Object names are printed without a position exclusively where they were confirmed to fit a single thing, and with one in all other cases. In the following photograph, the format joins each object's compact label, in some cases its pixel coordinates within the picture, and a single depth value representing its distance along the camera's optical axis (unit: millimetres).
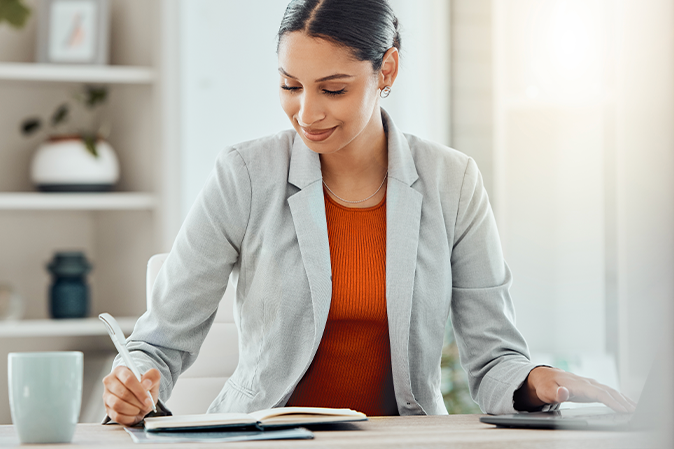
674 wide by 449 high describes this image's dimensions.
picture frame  3776
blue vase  3710
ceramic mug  2217
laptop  1359
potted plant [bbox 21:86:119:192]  3720
